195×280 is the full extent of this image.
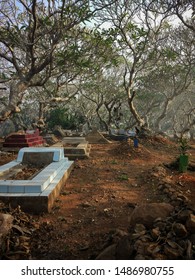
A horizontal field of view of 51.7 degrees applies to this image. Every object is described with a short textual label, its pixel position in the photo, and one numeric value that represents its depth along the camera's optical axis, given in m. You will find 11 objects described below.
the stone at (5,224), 2.94
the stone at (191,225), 2.74
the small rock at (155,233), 2.73
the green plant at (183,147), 7.22
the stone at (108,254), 2.52
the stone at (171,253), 2.36
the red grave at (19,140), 9.94
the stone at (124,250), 2.48
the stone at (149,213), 3.10
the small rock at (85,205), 4.37
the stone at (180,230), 2.72
